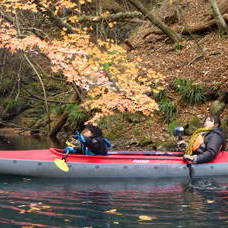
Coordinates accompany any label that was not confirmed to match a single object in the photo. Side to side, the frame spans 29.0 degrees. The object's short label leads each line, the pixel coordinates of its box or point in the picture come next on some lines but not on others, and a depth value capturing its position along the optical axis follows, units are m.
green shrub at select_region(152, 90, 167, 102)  13.60
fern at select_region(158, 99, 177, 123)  13.03
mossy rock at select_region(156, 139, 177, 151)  11.73
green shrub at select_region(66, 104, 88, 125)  15.18
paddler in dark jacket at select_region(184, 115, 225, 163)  7.83
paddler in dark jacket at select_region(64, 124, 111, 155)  8.02
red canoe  7.98
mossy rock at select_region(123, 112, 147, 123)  13.58
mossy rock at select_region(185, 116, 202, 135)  12.22
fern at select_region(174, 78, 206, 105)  13.18
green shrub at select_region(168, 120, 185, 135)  12.46
